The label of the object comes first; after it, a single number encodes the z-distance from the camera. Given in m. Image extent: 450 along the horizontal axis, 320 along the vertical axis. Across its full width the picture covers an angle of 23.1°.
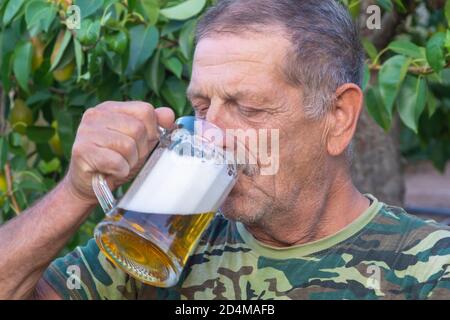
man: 2.34
